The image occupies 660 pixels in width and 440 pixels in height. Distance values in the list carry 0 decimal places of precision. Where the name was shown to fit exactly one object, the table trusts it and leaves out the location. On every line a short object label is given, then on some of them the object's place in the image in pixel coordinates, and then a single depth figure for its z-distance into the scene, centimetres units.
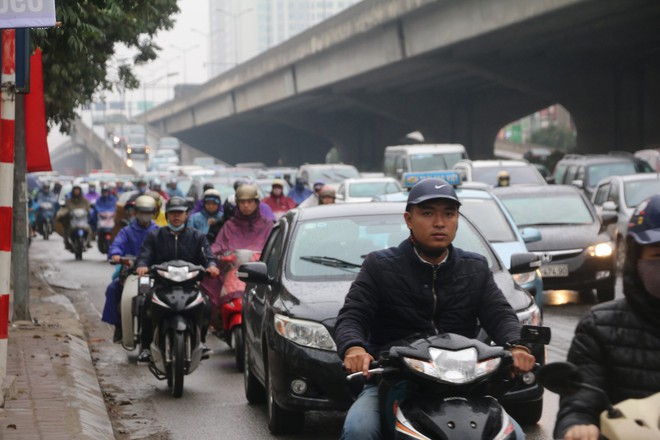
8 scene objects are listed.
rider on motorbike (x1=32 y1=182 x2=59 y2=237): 4169
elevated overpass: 3931
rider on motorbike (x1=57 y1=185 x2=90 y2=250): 3052
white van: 3716
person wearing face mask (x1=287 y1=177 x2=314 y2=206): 2719
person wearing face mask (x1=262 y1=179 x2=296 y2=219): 2197
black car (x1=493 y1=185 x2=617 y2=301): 1714
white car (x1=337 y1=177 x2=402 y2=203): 2873
